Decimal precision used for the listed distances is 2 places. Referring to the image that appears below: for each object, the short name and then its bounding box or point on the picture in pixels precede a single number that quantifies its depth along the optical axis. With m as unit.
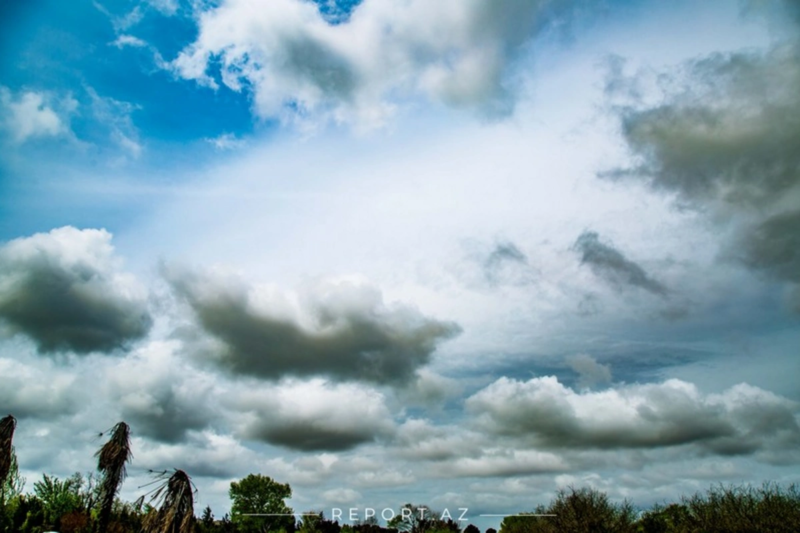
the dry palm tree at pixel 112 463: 21.17
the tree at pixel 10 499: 29.45
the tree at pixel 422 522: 57.97
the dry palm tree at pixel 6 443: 20.88
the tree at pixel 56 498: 34.75
